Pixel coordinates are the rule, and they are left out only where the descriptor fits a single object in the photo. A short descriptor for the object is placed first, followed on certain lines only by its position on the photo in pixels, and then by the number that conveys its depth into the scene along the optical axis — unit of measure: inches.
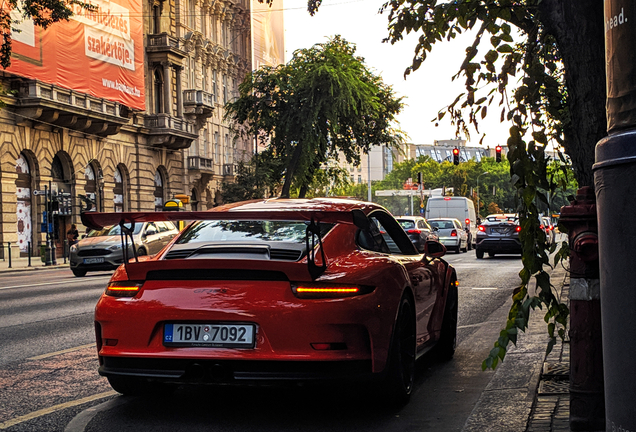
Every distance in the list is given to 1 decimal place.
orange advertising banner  1333.7
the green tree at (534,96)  191.5
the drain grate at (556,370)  238.9
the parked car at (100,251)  914.7
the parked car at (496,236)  1148.5
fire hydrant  171.6
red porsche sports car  191.3
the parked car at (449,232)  1427.2
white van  1807.3
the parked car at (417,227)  1152.2
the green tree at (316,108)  1595.7
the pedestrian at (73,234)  1406.9
